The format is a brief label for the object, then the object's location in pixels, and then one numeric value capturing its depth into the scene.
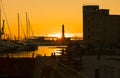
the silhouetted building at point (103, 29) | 90.44
